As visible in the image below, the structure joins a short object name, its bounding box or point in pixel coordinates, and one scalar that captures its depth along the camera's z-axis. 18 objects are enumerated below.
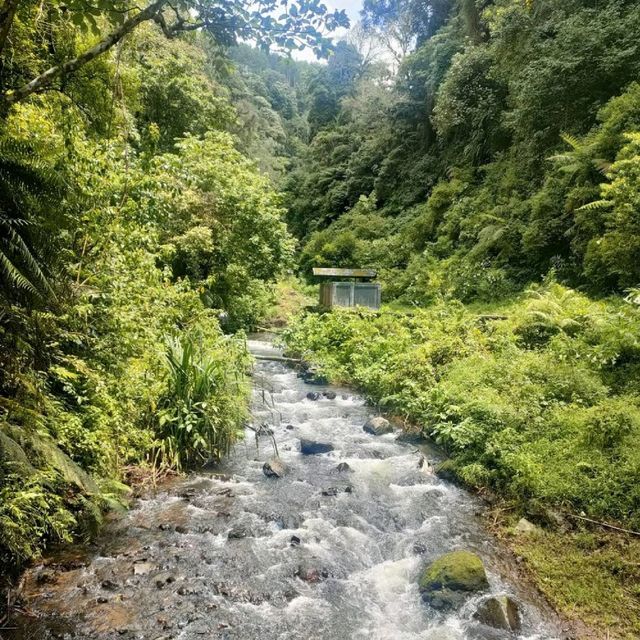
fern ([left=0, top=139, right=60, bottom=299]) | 3.19
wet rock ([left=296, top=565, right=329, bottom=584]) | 4.82
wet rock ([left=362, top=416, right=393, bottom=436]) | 8.82
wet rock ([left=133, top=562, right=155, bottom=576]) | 4.66
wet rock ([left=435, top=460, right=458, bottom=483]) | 6.96
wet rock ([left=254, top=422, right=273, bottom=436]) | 8.41
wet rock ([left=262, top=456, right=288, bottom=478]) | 7.04
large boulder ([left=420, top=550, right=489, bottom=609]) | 4.52
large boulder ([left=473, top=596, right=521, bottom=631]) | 4.20
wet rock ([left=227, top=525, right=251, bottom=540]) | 5.46
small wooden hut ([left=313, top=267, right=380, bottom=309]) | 17.45
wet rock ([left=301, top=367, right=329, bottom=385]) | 12.25
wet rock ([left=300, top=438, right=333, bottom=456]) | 8.01
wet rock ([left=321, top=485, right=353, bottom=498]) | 6.56
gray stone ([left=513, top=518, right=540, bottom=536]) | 5.46
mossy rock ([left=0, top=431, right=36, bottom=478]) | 3.48
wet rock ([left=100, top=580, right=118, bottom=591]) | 4.39
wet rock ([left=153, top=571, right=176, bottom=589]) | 4.54
